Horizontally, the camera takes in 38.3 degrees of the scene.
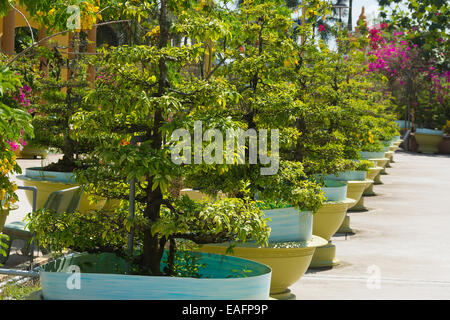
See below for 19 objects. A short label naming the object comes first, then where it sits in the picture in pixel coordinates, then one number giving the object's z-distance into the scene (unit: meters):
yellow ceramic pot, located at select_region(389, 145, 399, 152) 22.40
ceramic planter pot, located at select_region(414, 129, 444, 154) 27.00
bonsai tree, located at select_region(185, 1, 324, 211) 5.28
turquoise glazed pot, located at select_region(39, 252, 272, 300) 3.51
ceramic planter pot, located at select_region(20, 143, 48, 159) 16.50
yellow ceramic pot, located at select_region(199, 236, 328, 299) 5.23
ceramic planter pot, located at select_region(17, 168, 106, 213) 8.38
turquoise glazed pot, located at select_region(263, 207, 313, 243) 5.62
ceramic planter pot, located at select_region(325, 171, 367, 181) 10.42
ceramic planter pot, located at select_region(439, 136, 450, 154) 27.28
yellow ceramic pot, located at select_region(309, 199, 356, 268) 7.26
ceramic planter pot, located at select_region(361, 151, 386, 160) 15.20
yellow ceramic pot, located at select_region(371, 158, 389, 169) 15.72
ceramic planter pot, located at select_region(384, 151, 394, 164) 19.53
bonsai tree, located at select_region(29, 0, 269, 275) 3.61
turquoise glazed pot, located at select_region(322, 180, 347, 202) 7.78
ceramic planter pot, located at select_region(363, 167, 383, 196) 13.85
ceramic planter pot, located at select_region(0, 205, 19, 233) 5.49
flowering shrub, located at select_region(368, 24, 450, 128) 25.77
